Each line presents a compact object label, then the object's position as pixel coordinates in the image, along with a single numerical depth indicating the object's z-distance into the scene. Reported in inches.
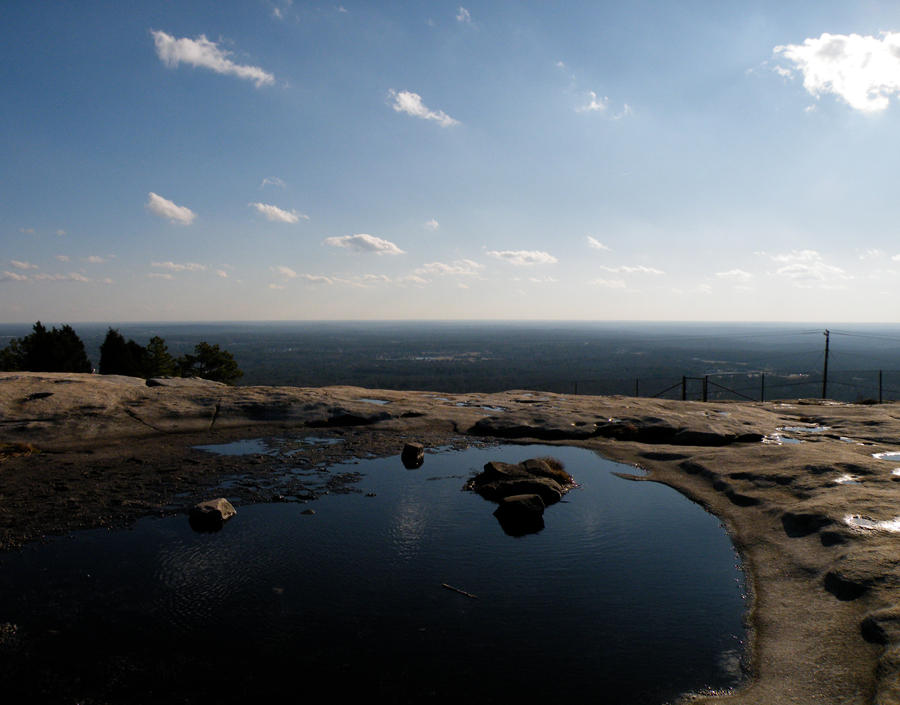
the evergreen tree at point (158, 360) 2612.9
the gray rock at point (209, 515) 503.5
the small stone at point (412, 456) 751.1
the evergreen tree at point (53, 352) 2183.8
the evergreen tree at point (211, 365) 2593.5
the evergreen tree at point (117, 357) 2369.6
